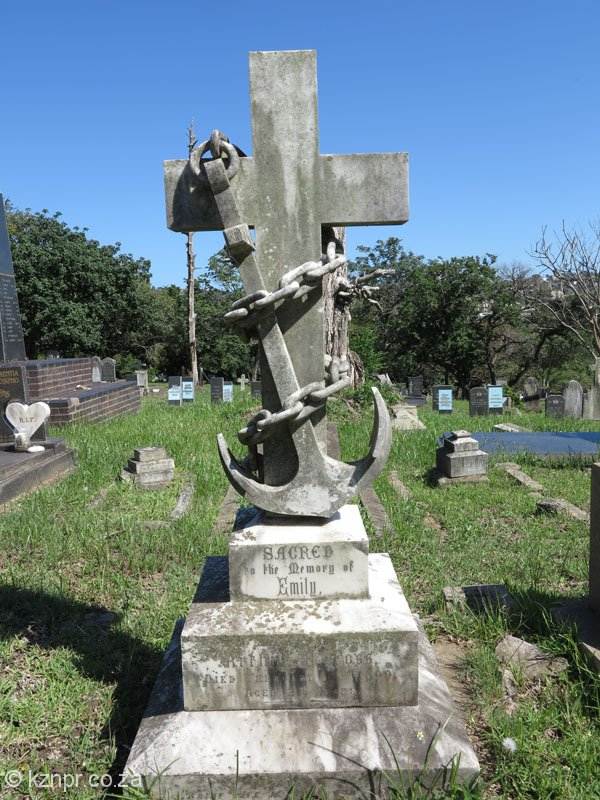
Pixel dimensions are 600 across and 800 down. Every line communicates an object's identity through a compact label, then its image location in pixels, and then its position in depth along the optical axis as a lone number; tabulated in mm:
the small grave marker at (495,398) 16234
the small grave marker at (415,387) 23331
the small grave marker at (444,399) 16859
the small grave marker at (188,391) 19641
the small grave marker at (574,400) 14688
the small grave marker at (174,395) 19688
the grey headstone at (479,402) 16375
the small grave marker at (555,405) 14930
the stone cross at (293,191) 2482
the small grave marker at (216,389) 19417
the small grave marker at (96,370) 18031
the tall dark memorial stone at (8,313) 12211
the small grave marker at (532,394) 19781
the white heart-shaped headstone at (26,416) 8664
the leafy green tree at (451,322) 28266
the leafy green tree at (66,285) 27859
